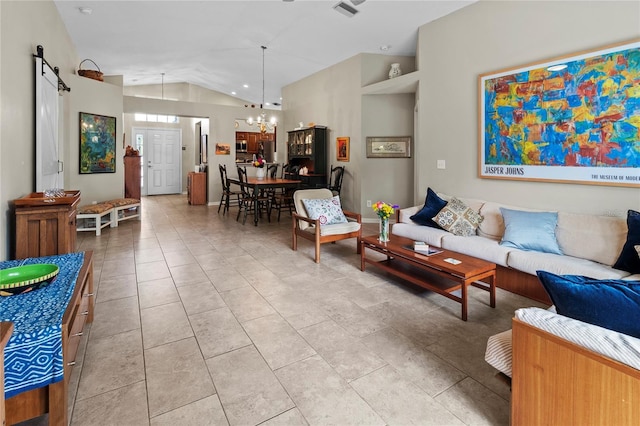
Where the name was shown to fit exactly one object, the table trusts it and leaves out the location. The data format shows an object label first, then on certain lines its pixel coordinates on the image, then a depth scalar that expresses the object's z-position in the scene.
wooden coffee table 2.68
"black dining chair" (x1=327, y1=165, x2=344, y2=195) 7.09
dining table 6.29
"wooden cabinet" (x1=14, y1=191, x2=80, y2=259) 2.70
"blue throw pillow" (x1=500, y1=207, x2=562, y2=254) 3.12
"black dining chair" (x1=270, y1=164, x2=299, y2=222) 7.27
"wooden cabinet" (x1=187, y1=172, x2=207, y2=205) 8.99
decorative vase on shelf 5.92
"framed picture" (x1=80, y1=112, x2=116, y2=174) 5.94
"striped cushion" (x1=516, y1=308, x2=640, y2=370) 1.08
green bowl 1.70
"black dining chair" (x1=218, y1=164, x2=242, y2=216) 7.45
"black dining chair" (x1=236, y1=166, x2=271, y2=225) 6.41
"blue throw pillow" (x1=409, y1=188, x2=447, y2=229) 4.26
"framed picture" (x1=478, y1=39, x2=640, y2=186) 3.04
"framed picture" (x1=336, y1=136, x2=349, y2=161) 7.00
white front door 11.08
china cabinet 7.42
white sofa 2.75
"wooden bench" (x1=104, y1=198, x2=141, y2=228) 6.02
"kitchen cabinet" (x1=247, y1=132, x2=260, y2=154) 11.37
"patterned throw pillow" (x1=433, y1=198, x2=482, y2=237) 3.82
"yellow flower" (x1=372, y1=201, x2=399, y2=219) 3.56
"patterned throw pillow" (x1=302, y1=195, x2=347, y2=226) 4.31
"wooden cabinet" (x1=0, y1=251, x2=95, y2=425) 1.31
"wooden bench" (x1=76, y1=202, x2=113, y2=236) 5.32
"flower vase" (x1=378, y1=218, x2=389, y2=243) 3.59
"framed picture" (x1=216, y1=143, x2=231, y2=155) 8.98
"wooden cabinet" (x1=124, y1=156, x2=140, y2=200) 7.74
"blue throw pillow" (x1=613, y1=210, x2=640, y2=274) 2.55
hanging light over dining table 7.66
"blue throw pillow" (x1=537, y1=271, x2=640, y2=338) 1.15
